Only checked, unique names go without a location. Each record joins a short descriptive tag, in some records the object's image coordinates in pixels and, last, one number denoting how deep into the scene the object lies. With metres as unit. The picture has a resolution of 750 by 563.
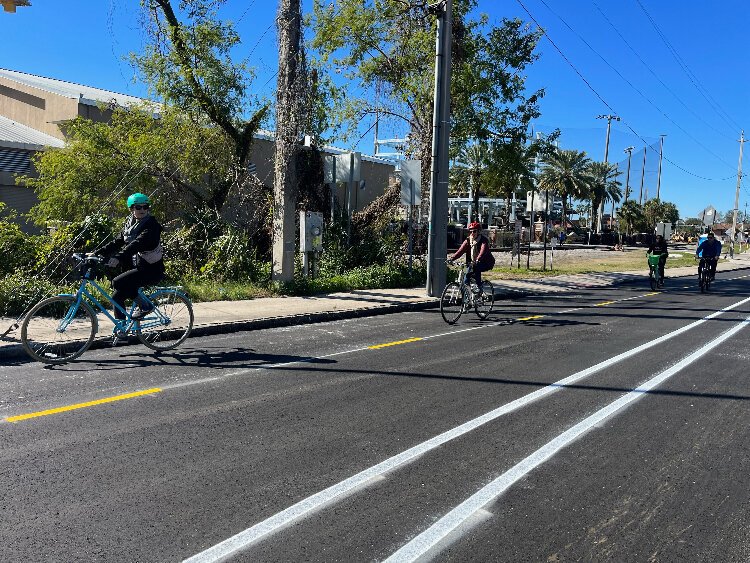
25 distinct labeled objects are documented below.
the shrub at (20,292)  9.48
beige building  20.64
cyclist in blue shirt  20.42
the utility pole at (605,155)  70.06
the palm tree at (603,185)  68.50
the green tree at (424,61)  19.36
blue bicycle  7.06
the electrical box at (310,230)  14.30
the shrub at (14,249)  10.80
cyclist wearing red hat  11.91
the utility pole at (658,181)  96.33
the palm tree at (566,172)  61.97
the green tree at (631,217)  76.12
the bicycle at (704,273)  20.64
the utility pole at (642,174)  87.97
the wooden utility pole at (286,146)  13.70
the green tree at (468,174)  27.00
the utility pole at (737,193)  53.91
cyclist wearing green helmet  7.45
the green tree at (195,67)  15.72
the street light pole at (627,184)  78.12
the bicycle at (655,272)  20.11
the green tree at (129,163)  15.41
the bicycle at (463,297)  11.83
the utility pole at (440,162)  14.81
